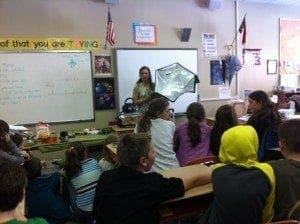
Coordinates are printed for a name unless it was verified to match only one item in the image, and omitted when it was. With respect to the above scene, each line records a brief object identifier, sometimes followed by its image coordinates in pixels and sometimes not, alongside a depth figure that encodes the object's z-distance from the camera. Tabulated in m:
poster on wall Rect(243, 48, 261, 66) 6.25
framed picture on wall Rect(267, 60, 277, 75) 6.51
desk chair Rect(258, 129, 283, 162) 2.72
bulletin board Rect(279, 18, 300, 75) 6.60
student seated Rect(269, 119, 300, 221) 1.60
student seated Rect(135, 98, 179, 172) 2.82
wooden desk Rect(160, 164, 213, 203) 1.88
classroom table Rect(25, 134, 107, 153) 4.03
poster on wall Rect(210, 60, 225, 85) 5.96
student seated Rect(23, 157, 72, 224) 2.91
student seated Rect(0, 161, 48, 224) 1.28
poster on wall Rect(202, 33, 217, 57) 5.84
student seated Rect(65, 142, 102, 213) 2.95
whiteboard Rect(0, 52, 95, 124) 4.58
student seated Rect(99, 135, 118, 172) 3.16
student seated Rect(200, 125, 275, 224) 1.58
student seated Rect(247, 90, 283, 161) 3.00
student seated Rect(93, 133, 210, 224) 1.70
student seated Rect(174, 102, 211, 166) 2.97
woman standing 4.85
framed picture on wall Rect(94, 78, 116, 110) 5.07
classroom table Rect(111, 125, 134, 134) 4.46
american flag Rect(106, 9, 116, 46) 4.91
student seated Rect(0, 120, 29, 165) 2.98
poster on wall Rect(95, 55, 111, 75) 5.04
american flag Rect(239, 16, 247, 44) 5.82
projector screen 5.17
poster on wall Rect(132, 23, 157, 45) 5.26
